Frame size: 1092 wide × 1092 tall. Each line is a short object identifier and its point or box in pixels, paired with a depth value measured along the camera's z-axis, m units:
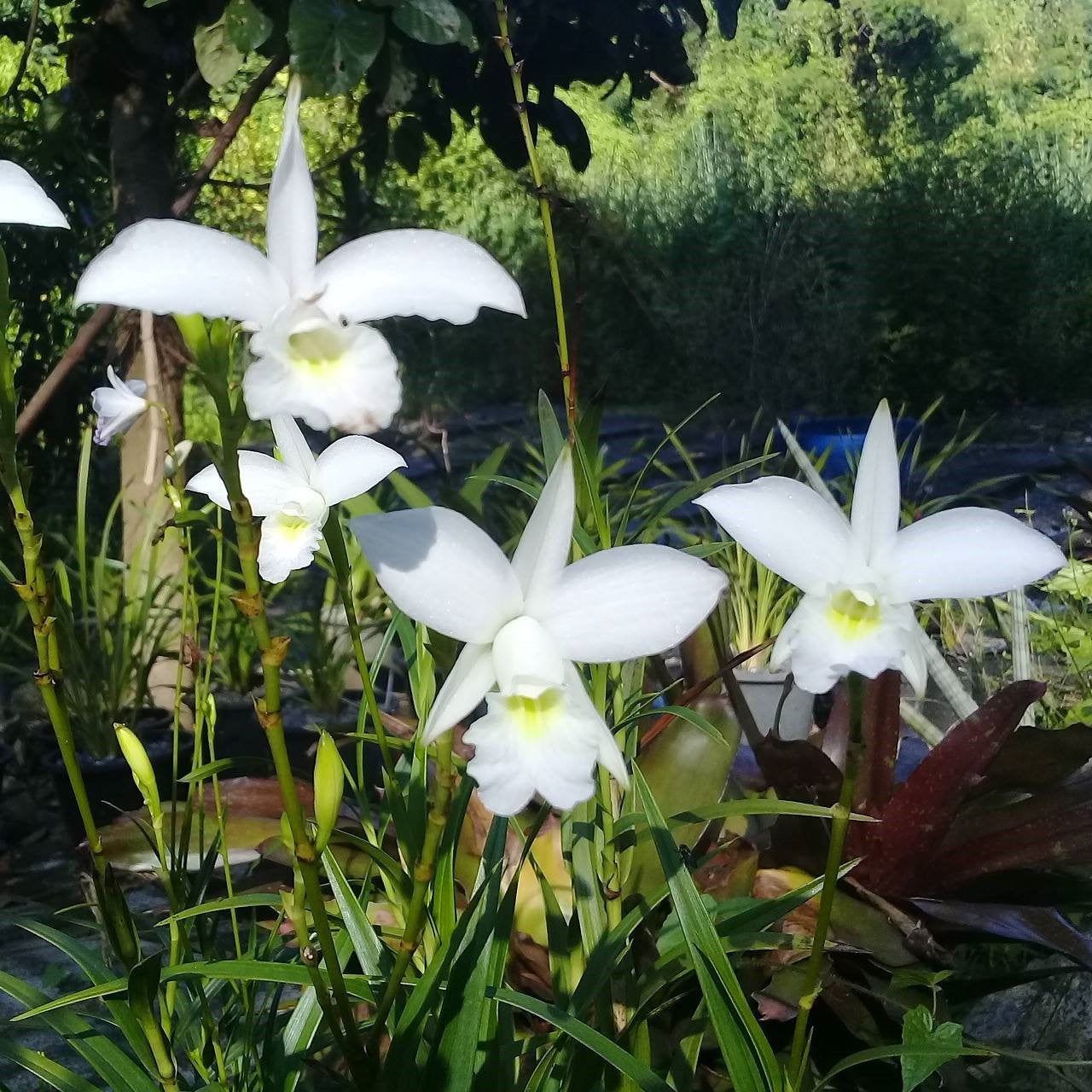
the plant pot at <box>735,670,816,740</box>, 1.35
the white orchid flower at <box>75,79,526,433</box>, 0.32
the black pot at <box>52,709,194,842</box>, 1.31
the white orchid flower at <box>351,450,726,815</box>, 0.35
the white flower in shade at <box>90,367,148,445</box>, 0.65
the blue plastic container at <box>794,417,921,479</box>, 1.74
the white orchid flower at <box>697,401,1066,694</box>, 0.38
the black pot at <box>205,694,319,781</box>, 1.38
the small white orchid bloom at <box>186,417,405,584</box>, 0.46
